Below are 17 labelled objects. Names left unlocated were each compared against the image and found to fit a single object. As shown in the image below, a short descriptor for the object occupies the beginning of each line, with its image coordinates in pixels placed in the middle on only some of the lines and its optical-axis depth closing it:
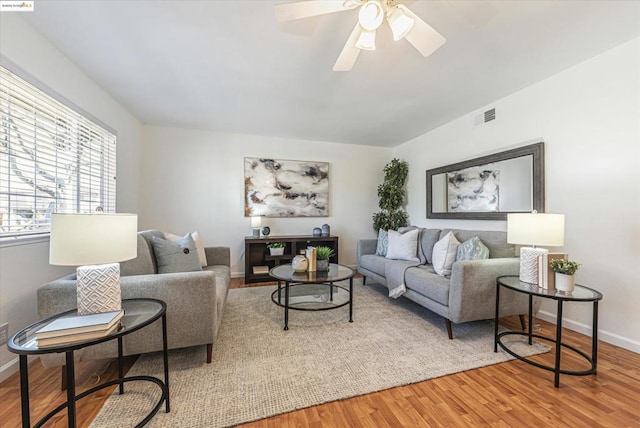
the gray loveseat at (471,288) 2.10
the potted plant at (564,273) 1.74
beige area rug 1.42
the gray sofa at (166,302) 1.47
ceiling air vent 3.09
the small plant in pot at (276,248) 4.08
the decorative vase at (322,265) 2.72
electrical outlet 1.63
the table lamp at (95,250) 1.15
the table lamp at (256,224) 4.15
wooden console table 3.97
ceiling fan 1.38
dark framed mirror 2.68
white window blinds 1.71
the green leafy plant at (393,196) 4.62
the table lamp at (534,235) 1.89
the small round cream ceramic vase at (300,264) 2.67
